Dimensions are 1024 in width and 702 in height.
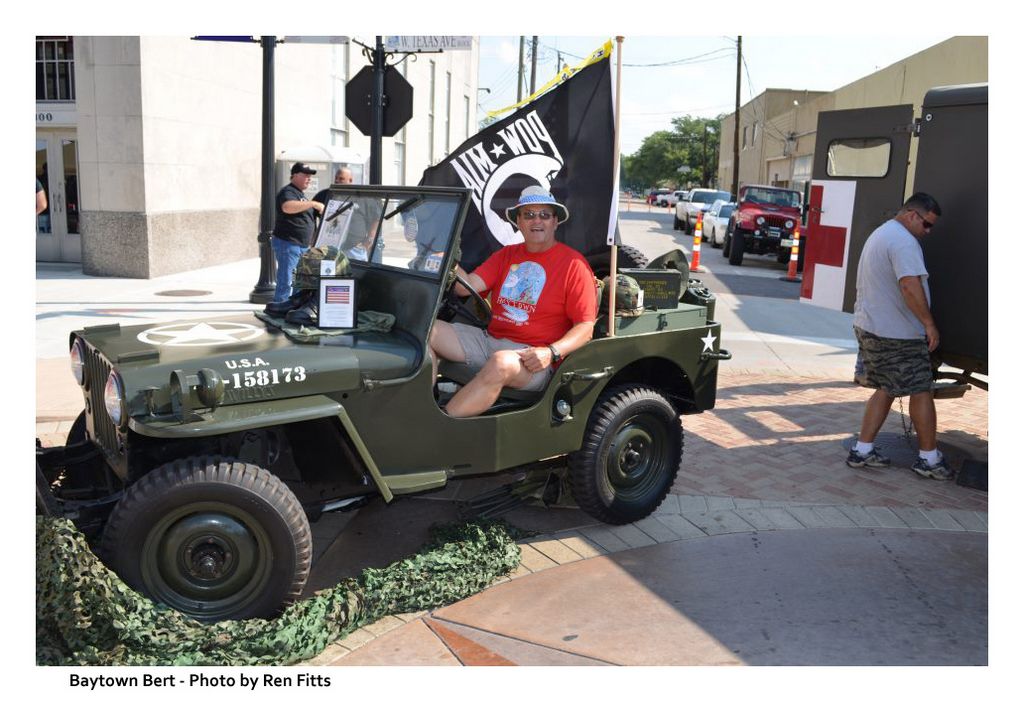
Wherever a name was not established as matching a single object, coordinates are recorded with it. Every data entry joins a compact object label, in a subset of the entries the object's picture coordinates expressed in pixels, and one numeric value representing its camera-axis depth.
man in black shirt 9.19
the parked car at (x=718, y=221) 25.00
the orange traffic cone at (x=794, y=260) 17.06
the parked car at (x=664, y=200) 68.12
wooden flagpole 4.38
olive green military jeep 3.29
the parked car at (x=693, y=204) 30.27
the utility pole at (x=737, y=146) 40.22
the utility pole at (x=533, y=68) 41.40
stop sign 8.47
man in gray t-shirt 5.39
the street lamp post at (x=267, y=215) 11.59
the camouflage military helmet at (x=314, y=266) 4.29
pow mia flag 4.76
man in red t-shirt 4.33
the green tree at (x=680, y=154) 92.56
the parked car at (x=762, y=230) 20.44
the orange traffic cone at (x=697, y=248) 17.05
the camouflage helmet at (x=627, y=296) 4.66
